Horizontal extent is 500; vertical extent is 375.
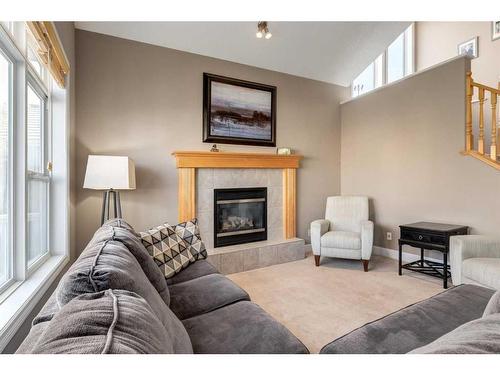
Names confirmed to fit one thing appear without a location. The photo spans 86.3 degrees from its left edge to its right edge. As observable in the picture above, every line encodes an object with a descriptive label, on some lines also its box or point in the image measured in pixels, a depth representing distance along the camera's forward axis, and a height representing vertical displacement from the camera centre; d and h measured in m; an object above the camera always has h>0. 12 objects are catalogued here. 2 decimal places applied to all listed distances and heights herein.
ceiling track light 3.11 +1.83
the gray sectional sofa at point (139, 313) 0.46 -0.32
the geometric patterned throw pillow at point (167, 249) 1.95 -0.50
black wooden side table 2.71 -0.60
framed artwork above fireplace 3.46 +1.00
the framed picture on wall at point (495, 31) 3.96 +2.31
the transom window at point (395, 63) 5.41 +2.51
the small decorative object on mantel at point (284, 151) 3.92 +0.49
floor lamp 2.35 +0.09
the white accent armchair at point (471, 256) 2.20 -0.62
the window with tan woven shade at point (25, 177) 1.37 +0.03
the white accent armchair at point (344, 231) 3.20 -0.62
